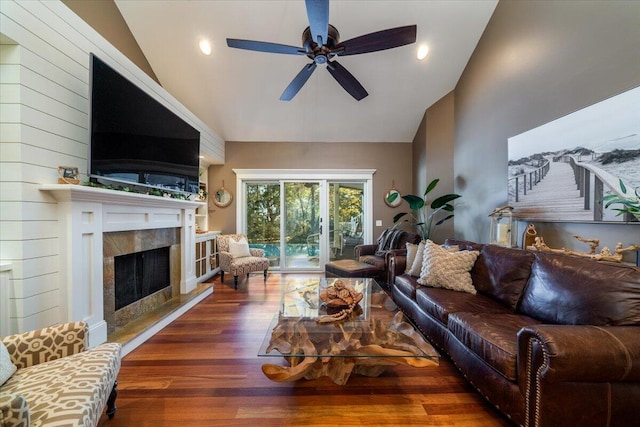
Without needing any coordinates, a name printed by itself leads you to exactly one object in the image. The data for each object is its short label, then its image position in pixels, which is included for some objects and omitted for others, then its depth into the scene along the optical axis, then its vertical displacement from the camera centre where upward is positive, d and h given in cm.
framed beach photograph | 181 +45
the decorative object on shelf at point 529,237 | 248 -23
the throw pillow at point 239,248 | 439 -59
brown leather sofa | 118 -76
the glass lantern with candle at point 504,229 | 270 -17
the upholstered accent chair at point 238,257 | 410 -74
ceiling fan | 216 +167
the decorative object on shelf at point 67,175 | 187 +33
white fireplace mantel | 187 -16
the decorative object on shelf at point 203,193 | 468 +46
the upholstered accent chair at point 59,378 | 100 -79
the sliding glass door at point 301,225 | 527 -21
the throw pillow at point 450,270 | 246 -58
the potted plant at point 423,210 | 390 +8
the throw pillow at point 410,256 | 326 -55
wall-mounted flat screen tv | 205 +82
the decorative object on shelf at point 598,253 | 175 -31
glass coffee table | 153 -86
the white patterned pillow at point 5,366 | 117 -74
